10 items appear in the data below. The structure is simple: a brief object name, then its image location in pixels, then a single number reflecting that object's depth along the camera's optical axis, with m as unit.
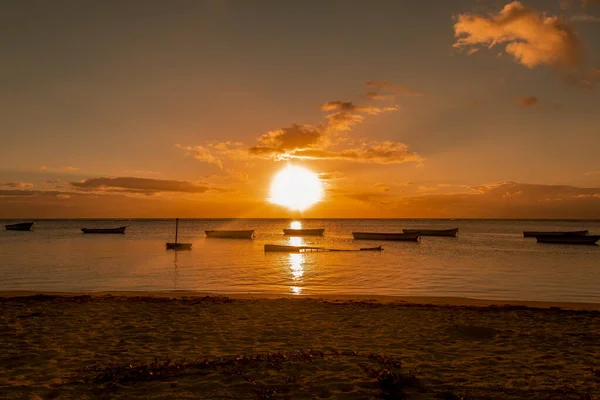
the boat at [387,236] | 78.94
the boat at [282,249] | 53.28
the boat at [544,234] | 71.73
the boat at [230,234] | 89.50
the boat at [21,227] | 118.39
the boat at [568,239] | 68.00
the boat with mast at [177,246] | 53.75
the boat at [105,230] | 101.48
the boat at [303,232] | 105.94
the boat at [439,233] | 98.25
